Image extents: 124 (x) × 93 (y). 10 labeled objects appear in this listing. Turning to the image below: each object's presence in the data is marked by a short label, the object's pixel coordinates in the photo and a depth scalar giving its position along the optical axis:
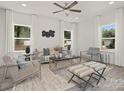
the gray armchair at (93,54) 4.65
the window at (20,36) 4.48
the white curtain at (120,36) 3.73
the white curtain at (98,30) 4.86
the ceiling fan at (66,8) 3.08
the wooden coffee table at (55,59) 3.48
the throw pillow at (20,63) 2.44
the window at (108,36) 4.45
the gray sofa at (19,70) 2.15
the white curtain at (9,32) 4.00
